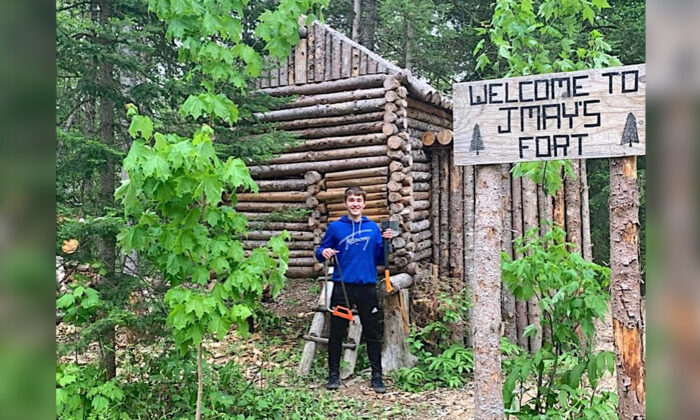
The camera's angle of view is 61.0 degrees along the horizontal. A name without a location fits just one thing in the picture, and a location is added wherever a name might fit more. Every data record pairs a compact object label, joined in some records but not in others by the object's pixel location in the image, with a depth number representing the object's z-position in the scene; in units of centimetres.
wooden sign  310
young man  645
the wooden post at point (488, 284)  350
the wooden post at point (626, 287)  304
